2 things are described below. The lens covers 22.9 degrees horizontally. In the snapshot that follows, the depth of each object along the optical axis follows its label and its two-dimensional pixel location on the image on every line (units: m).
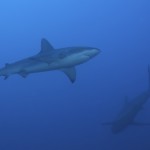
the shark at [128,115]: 12.60
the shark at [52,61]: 7.21
